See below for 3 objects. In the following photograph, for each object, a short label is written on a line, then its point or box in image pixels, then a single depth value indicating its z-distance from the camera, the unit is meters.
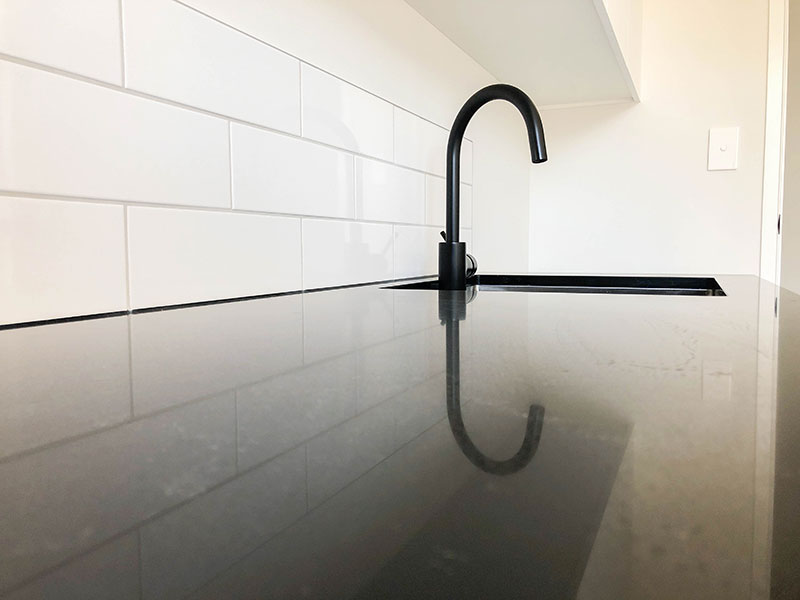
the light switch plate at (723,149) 1.88
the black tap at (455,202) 1.14
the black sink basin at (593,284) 1.20
